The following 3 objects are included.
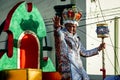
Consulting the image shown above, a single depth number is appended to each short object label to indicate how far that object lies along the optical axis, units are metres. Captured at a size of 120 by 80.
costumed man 12.94
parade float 11.55
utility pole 22.62
